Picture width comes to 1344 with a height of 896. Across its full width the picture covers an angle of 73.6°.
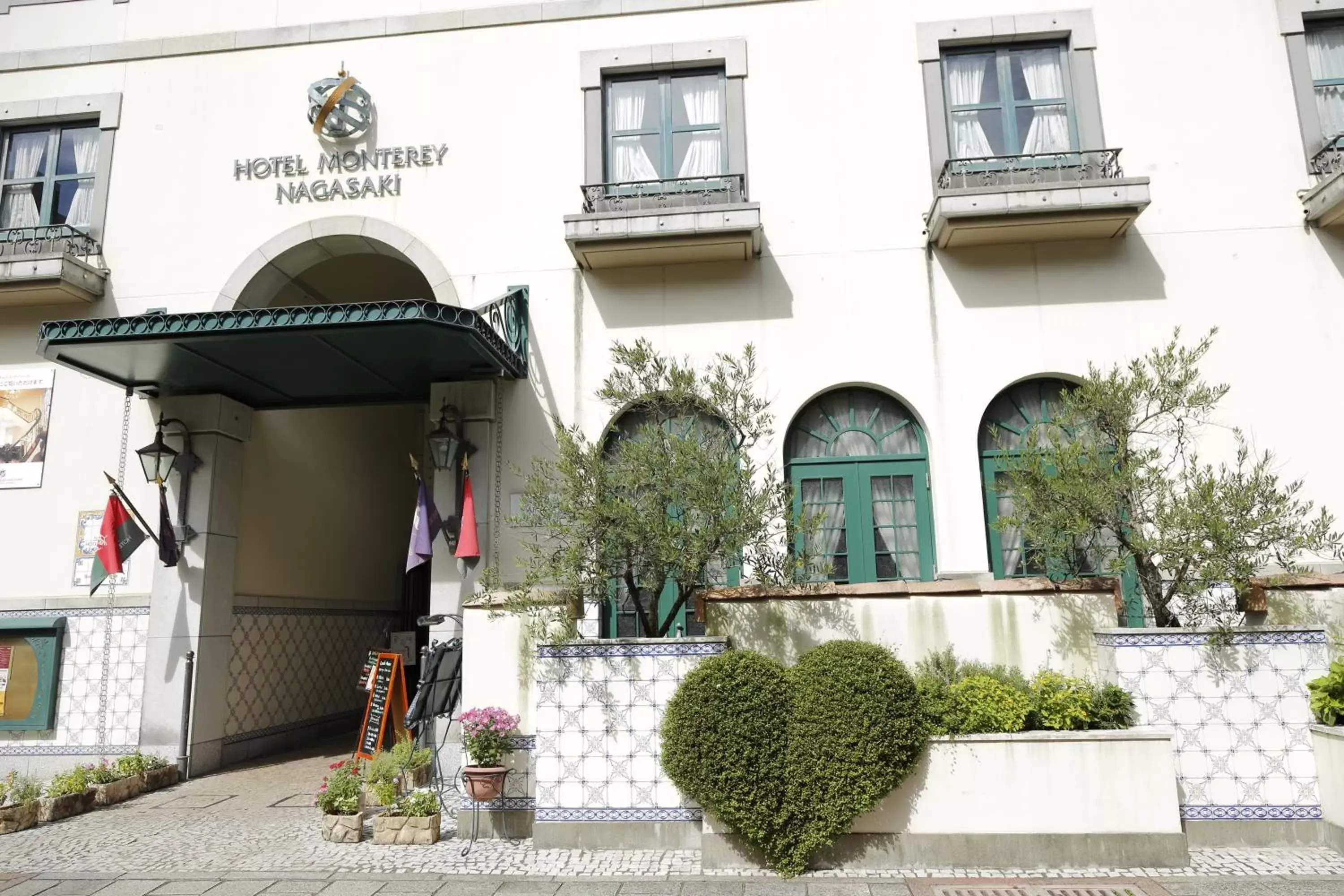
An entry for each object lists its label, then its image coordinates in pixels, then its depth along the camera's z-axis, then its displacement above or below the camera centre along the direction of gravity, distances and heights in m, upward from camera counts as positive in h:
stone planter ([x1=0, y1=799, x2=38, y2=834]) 8.23 -1.67
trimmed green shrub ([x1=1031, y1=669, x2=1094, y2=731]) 6.93 -0.69
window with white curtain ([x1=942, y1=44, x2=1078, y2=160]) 10.51 +5.96
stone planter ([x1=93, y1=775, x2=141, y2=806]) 9.14 -1.62
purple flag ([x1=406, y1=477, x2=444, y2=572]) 9.74 +1.03
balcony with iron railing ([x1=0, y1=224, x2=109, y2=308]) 10.76 +4.36
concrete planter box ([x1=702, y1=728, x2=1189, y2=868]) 6.58 -1.42
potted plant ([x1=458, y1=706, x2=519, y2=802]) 7.39 -1.00
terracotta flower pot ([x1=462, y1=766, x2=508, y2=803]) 7.38 -1.26
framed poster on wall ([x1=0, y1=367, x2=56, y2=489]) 11.05 +2.57
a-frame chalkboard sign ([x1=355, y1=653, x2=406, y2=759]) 9.94 -0.86
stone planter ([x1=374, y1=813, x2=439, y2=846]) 7.56 -1.70
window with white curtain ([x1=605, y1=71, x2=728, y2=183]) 10.85 +5.94
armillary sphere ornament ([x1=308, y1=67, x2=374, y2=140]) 11.14 +6.37
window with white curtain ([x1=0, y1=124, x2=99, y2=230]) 11.72 +5.94
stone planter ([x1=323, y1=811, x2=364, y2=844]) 7.66 -1.70
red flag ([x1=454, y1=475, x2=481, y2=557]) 9.74 +0.94
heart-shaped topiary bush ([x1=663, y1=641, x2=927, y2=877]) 6.57 -0.91
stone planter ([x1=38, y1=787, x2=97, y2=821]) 8.59 -1.66
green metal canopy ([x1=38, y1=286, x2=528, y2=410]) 8.70 +2.87
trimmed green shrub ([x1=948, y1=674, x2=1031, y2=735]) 6.86 -0.70
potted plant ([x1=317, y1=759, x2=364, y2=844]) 7.67 -1.54
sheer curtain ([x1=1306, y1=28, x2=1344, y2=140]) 10.30 +6.17
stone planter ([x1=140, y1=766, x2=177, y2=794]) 9.67 -1.58
